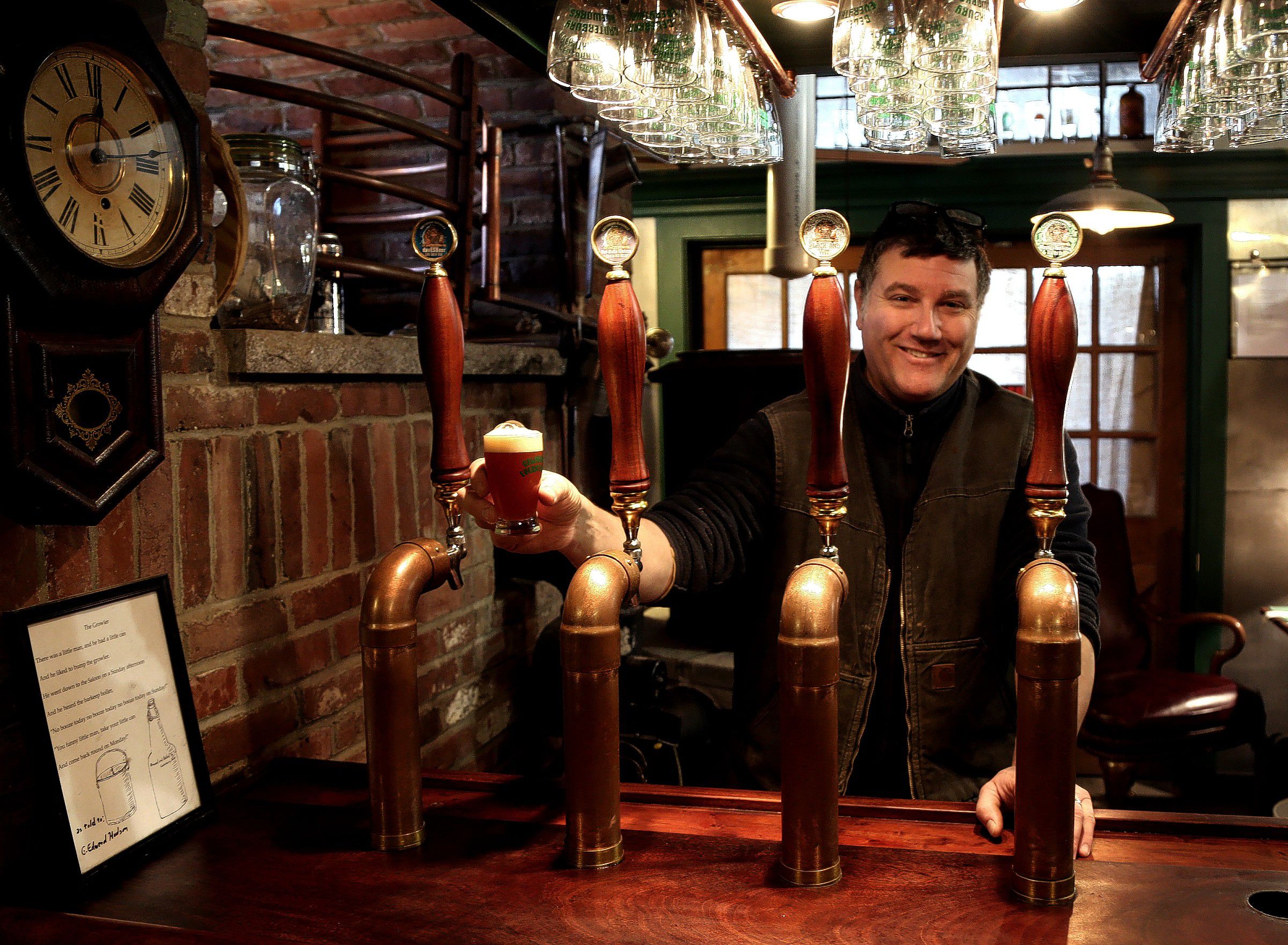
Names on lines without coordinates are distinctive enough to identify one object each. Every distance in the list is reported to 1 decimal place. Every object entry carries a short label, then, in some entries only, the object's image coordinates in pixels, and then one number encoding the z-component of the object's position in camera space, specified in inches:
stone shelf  50.5
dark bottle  146.6
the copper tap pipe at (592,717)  37.1
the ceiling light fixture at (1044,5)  45.4
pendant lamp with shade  118.0
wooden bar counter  33.2
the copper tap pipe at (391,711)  40.5
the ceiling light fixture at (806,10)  50.0
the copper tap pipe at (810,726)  34.9
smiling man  61.8
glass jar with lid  57.1
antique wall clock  36.0
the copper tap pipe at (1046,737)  33.9
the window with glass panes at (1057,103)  168.1
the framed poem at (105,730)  37.2
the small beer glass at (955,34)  42.2
